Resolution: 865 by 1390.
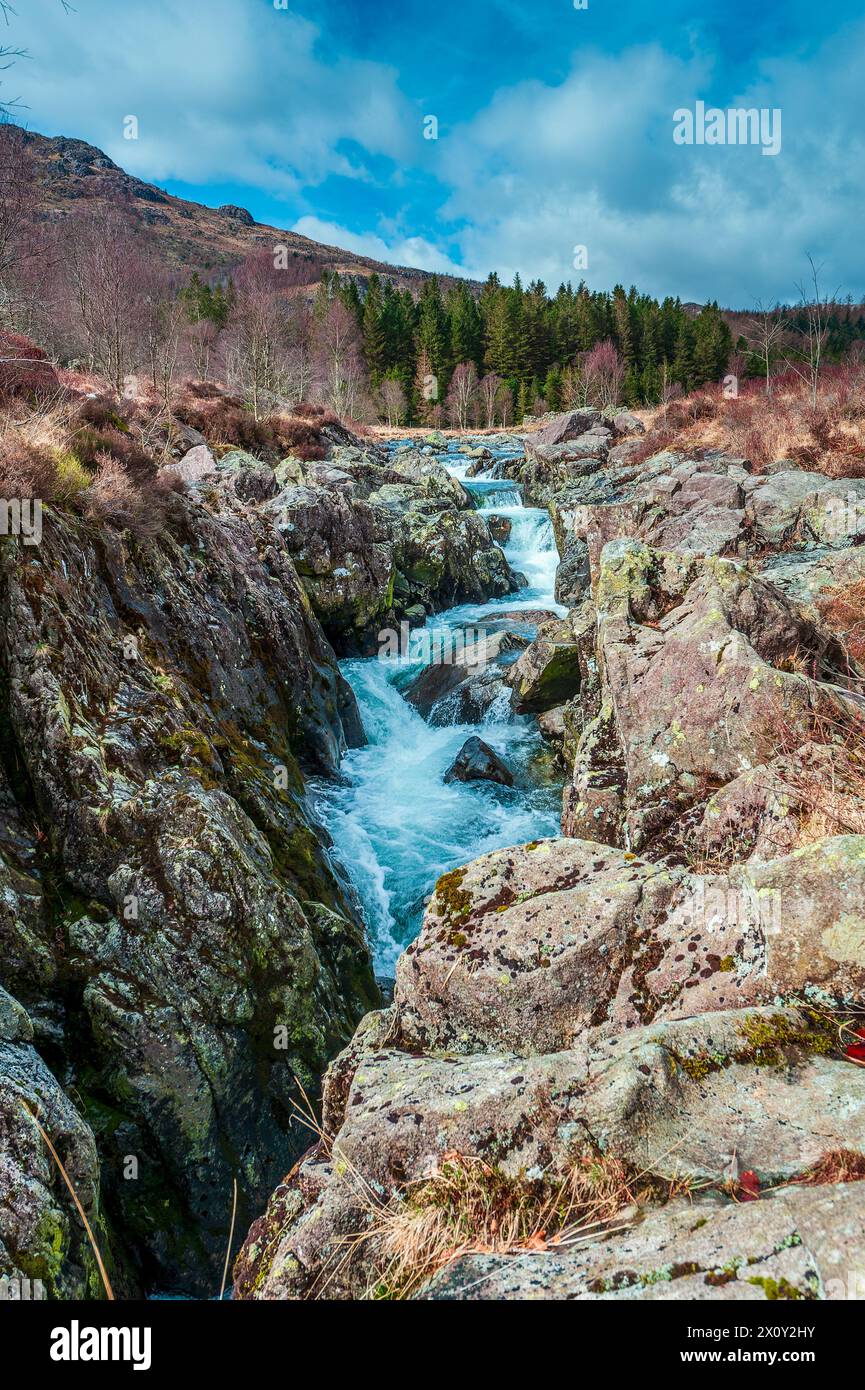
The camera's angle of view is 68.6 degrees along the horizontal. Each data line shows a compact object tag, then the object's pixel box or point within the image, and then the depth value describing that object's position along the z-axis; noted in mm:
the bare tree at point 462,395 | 76188
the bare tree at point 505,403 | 77812
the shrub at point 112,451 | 10466
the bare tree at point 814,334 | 29531
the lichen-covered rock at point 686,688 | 6672
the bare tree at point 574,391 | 73812
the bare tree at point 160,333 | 32844
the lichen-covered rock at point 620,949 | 3332
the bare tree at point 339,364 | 59375
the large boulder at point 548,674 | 15406
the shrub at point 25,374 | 11925
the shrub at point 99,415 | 12565
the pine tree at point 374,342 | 82188
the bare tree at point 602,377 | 73938
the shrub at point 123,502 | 8695
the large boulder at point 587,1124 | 2590
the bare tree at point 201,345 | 52469
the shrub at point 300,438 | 31578
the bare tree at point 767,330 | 39188
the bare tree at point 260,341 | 40719
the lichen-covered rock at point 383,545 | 19203
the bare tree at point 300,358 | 52750
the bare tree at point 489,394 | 75938
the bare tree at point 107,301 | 26906
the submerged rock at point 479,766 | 14340
